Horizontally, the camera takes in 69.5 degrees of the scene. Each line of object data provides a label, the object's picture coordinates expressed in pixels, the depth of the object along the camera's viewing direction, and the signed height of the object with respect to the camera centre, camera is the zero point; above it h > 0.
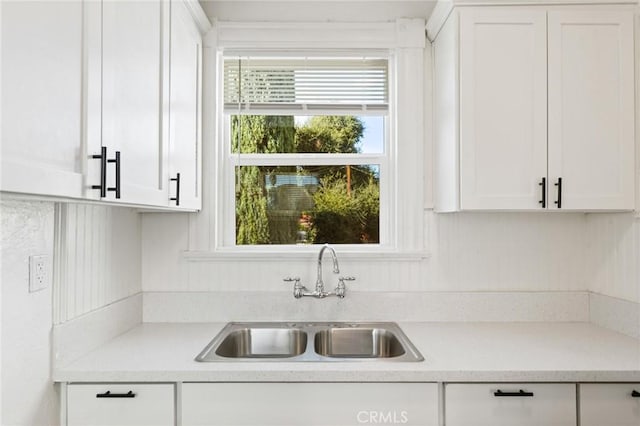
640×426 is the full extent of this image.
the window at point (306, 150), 2.38 +0.35
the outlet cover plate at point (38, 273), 1.39 -0.17
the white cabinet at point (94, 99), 0.90 +0.29
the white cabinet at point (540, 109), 1.91 +0.45
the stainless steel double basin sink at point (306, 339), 2.10 -0.57
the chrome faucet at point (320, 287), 2.14 -0.33
